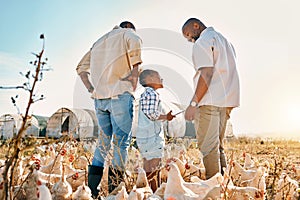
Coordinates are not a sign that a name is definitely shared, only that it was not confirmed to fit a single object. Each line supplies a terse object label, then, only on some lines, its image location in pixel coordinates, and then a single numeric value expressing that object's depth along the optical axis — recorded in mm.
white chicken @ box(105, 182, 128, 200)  2113
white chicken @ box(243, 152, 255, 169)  3586
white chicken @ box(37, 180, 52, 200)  1479
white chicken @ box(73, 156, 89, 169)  4070
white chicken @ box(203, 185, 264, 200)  2195
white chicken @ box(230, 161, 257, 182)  3055
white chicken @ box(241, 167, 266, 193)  2629
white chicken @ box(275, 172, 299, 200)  2715
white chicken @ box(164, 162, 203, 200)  2121
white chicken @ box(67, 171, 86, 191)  2826
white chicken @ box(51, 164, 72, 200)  2113
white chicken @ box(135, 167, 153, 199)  2592
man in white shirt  3080
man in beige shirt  3201
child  3793
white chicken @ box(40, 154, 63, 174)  2869
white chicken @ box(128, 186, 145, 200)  2043
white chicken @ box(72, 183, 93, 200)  2104
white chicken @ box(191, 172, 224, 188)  2350
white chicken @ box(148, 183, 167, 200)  2279
